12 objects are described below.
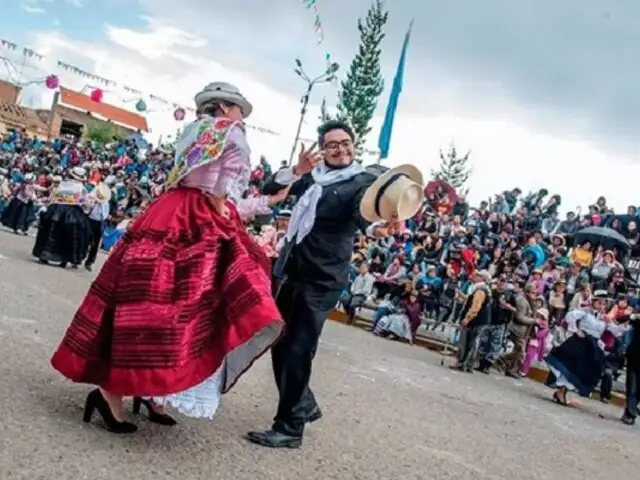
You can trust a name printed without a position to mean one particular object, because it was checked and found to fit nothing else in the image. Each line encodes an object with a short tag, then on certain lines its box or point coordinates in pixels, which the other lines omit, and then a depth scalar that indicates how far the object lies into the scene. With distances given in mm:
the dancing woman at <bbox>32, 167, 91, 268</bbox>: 13008
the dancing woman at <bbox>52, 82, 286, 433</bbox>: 3736
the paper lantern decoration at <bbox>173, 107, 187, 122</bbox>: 36156
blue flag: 27484
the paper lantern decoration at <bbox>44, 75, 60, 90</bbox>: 37094
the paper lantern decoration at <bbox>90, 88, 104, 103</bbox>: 36628
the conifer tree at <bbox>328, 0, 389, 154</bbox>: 43219
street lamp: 28219
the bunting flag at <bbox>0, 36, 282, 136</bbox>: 30672
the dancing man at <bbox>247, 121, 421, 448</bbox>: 4410
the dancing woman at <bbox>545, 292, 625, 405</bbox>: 10703
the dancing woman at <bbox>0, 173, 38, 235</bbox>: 21062
